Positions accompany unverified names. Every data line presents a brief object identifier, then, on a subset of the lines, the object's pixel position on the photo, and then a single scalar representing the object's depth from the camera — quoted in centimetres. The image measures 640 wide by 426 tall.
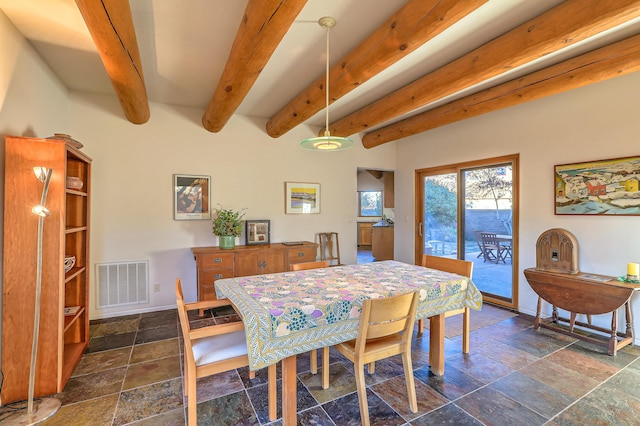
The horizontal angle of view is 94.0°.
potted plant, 383
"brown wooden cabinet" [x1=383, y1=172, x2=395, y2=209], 720
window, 911
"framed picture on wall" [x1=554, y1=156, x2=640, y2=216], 284
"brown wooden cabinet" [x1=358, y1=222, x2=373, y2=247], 916
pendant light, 215
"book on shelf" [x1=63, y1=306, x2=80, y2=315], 254
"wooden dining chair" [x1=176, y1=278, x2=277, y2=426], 164
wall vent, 357
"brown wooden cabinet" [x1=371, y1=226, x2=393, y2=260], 686
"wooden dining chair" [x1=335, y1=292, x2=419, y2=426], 170
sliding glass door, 396
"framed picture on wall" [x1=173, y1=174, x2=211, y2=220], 391
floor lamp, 182
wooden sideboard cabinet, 359
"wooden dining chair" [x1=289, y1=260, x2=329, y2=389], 217
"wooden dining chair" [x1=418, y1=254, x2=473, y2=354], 257
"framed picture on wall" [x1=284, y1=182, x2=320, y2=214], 459
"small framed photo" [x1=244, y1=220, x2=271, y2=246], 422
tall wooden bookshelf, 195
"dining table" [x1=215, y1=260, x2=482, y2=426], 160
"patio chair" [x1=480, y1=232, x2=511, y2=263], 405
